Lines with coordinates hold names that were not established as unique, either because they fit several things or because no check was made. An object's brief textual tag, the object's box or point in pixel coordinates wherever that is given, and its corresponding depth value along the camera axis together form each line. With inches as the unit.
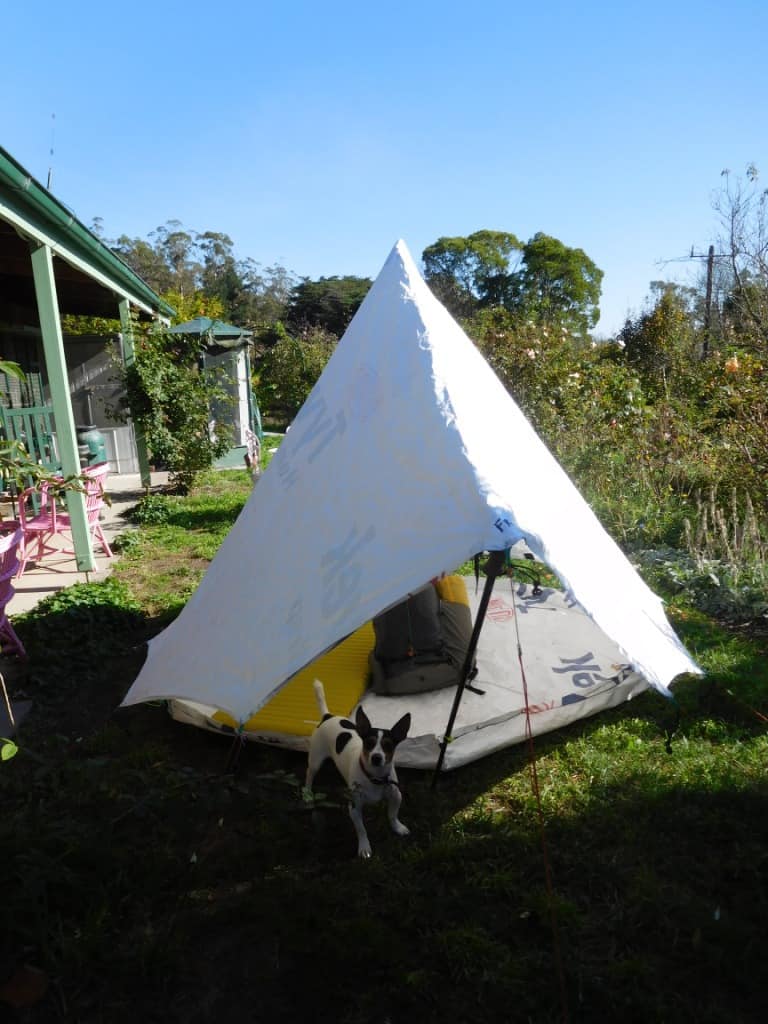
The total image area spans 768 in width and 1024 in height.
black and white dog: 99.0
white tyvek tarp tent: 99.3
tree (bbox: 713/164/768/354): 245.8
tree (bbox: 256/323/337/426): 866.8
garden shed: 451.2
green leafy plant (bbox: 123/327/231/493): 370.0
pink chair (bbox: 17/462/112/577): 240.2
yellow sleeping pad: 133.0
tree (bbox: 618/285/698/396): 461.1
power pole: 481.1
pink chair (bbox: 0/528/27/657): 154.3
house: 191.5
